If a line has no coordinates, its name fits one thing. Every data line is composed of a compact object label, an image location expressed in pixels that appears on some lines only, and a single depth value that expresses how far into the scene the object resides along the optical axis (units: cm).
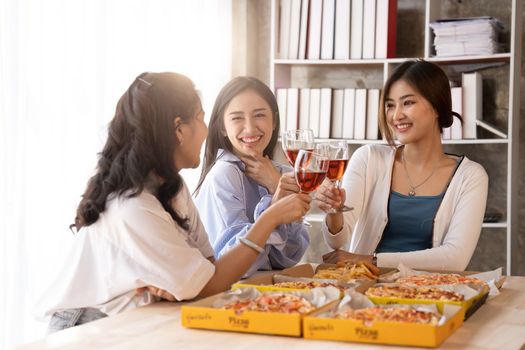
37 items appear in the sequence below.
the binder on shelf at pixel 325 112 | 420
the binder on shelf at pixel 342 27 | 415
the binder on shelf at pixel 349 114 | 417
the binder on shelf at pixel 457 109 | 392
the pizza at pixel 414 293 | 162
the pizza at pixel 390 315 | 142
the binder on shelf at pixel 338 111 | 421
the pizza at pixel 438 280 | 183
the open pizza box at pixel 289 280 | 171
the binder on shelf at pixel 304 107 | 425
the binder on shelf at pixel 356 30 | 412
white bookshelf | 383
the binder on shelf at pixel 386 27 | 407
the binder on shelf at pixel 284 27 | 427
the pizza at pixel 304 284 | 175
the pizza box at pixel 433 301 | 154
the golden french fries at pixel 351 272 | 193
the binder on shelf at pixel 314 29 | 421
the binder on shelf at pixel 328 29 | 418
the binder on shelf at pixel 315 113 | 422
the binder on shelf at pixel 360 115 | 414
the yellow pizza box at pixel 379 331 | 137
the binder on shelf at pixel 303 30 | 424
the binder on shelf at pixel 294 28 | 425
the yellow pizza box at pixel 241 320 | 146
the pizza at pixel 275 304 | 152
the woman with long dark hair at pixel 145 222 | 175
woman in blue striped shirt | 243
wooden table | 140
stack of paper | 382
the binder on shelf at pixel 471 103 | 390
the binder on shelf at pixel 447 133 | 394
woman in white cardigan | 264
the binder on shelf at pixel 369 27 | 410
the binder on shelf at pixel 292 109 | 425
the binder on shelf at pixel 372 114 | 412
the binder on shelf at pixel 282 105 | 428
